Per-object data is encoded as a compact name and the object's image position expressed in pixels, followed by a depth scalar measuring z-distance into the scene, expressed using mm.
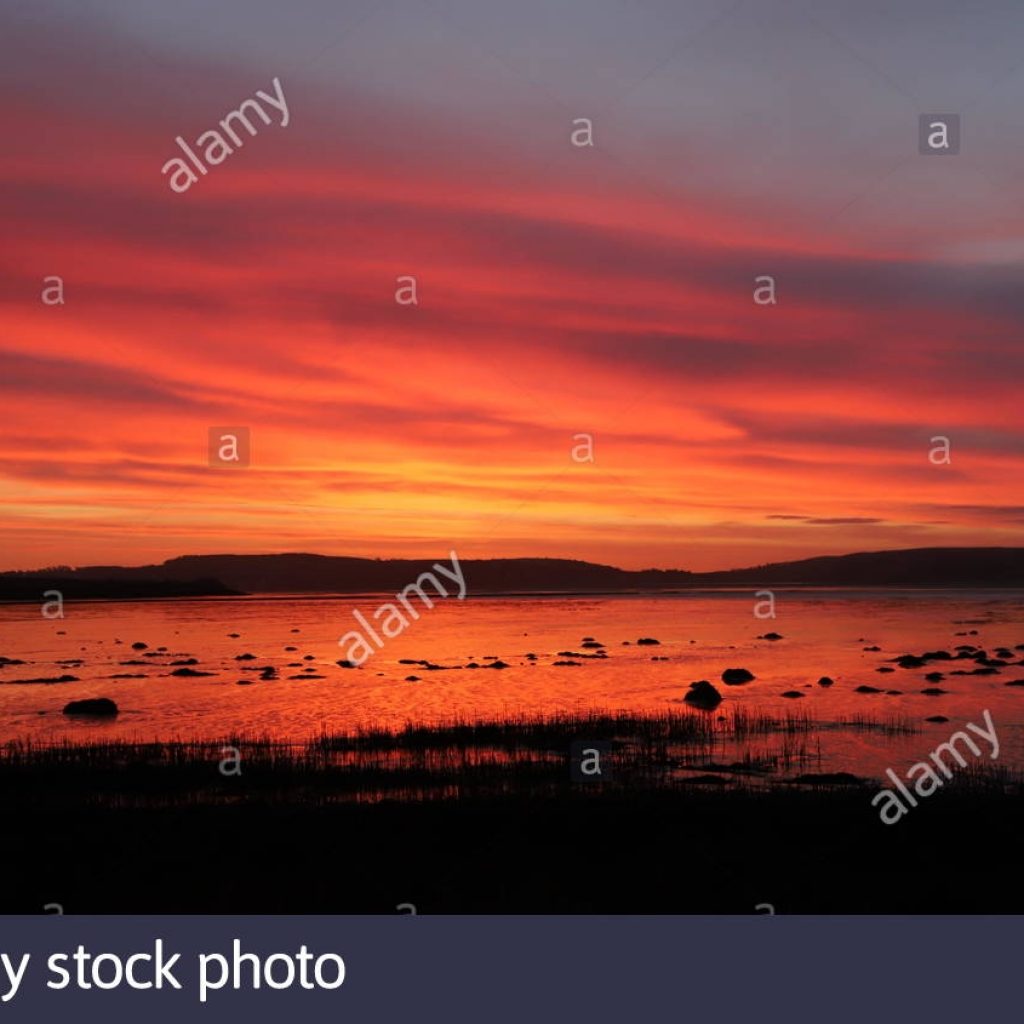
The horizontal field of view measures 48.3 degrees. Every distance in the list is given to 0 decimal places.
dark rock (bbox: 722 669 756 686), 62906
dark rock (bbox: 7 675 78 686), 63031
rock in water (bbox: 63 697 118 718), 49156
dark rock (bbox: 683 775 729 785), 30653
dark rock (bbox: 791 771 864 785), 30312
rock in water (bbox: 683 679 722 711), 51562
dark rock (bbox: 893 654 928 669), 71000
